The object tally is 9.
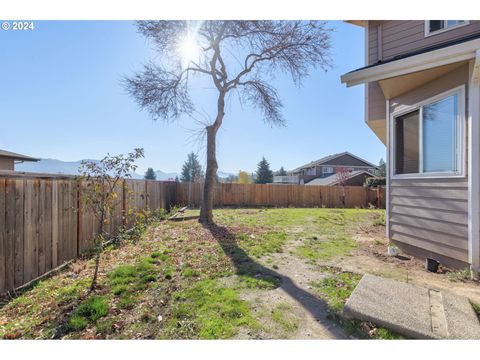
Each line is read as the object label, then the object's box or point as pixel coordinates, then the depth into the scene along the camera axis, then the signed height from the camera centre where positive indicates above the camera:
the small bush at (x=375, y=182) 18.03 +0.19
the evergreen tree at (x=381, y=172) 33.03 +1.83
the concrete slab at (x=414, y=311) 1.95 -1.20
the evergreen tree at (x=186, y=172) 47.05 +2.43
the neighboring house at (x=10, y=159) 11.65 +1.31
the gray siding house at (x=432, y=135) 3.24 +0.83
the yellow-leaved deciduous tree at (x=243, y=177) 43.06 +1.33
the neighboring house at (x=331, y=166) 30.69 +2.55
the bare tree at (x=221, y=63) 6.93 +4.11
